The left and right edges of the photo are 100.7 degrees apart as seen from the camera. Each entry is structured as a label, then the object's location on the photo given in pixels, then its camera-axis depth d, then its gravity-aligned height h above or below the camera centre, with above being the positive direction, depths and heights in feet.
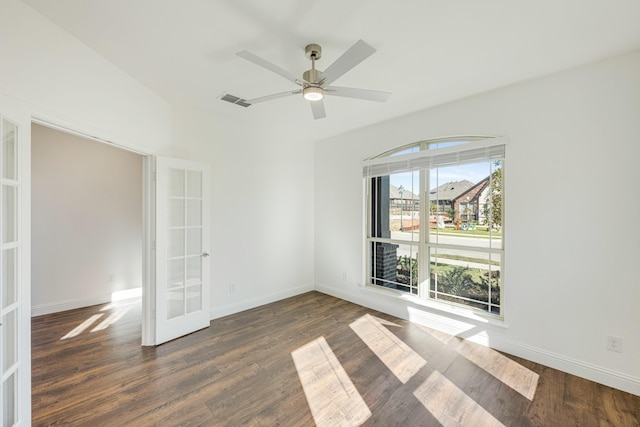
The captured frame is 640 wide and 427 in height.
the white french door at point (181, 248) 9.75 -1.30
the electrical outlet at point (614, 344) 7.36 -3.60
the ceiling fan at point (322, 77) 5.54 +3.31
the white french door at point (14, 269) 4.85 -1.06
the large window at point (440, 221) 9.87 -0.26
